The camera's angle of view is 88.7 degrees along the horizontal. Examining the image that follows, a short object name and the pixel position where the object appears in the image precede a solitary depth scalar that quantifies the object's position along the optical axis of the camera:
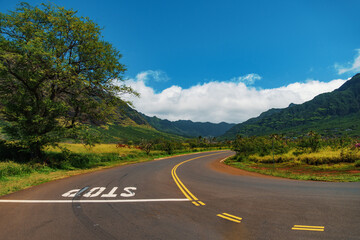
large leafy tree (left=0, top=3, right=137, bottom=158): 14.84
